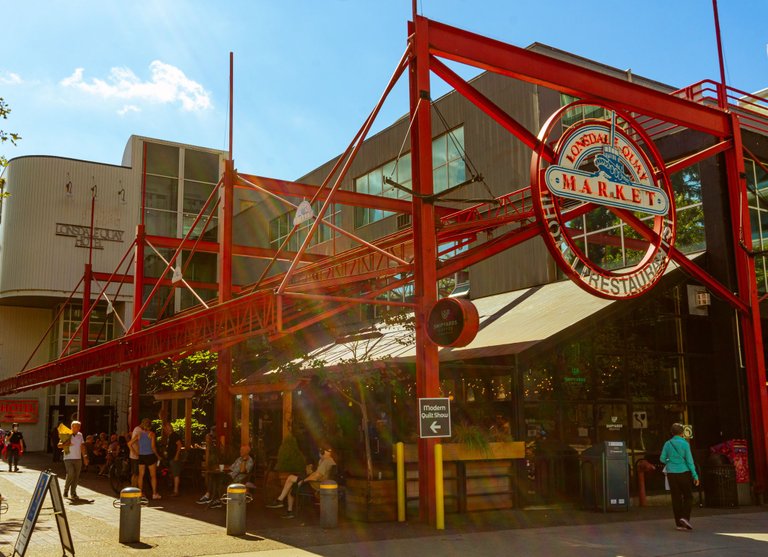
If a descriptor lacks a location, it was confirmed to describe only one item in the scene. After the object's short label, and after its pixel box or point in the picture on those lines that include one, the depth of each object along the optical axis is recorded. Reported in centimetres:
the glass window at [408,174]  2558
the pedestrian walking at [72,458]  1662
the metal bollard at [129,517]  1110
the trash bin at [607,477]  1506
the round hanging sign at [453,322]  1238
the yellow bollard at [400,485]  1362
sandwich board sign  883
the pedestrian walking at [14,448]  2797
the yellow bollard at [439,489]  1267
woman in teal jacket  1268
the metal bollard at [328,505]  1254
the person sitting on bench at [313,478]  1430
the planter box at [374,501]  1362
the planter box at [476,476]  1435
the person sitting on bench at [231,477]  1555
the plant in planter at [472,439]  1458
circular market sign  1335
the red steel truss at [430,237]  1381
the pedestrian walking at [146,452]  1752
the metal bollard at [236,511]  1175
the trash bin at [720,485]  1644
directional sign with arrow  1262
